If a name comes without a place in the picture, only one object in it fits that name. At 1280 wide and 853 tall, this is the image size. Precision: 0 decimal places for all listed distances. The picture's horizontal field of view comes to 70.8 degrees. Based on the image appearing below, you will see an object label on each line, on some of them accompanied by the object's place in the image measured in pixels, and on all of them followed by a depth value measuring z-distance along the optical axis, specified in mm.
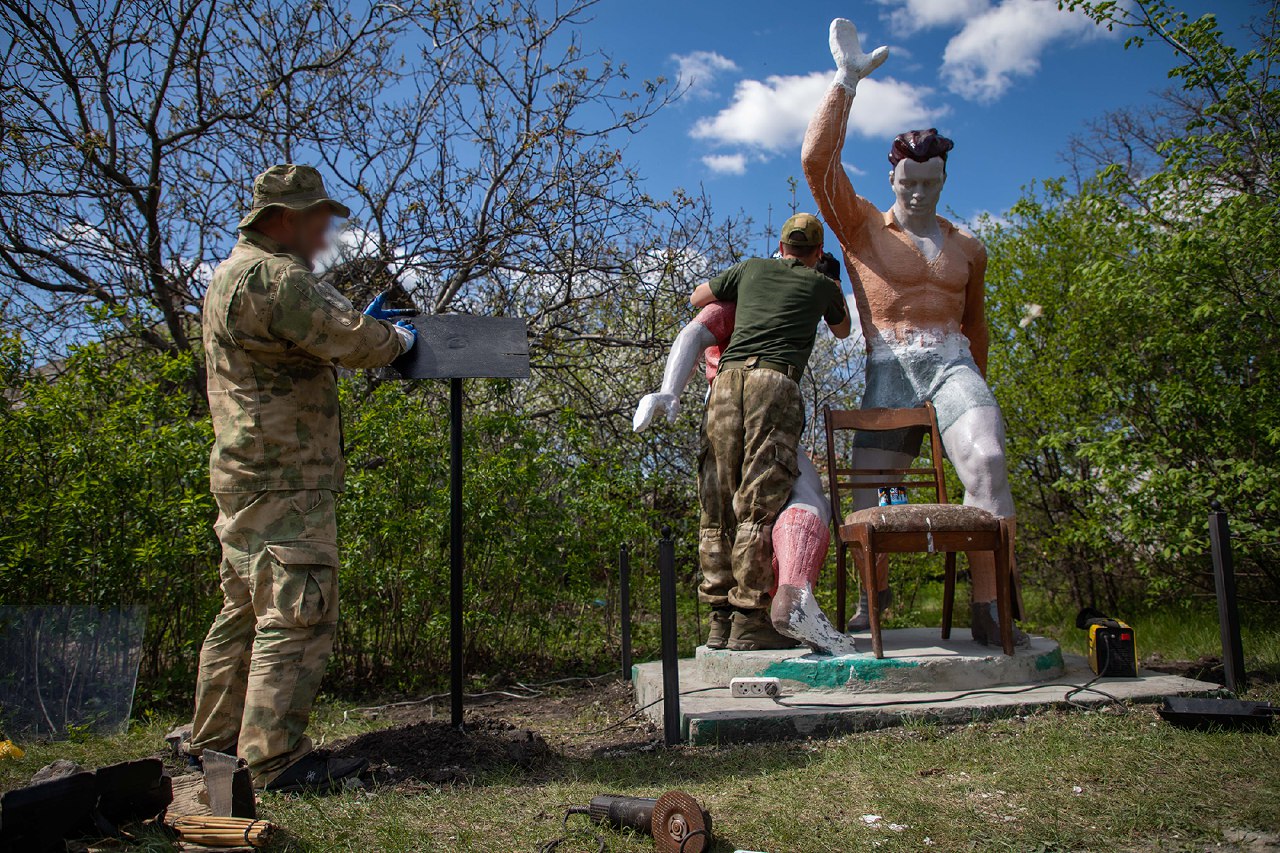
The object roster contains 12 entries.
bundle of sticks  2326
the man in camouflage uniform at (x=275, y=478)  2975
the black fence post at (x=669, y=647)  3473
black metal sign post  3834
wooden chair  4000
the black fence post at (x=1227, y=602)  3920
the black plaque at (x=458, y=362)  3748
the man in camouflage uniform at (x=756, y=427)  4312
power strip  3926
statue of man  4539
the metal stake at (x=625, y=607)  5219
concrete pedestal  3635
